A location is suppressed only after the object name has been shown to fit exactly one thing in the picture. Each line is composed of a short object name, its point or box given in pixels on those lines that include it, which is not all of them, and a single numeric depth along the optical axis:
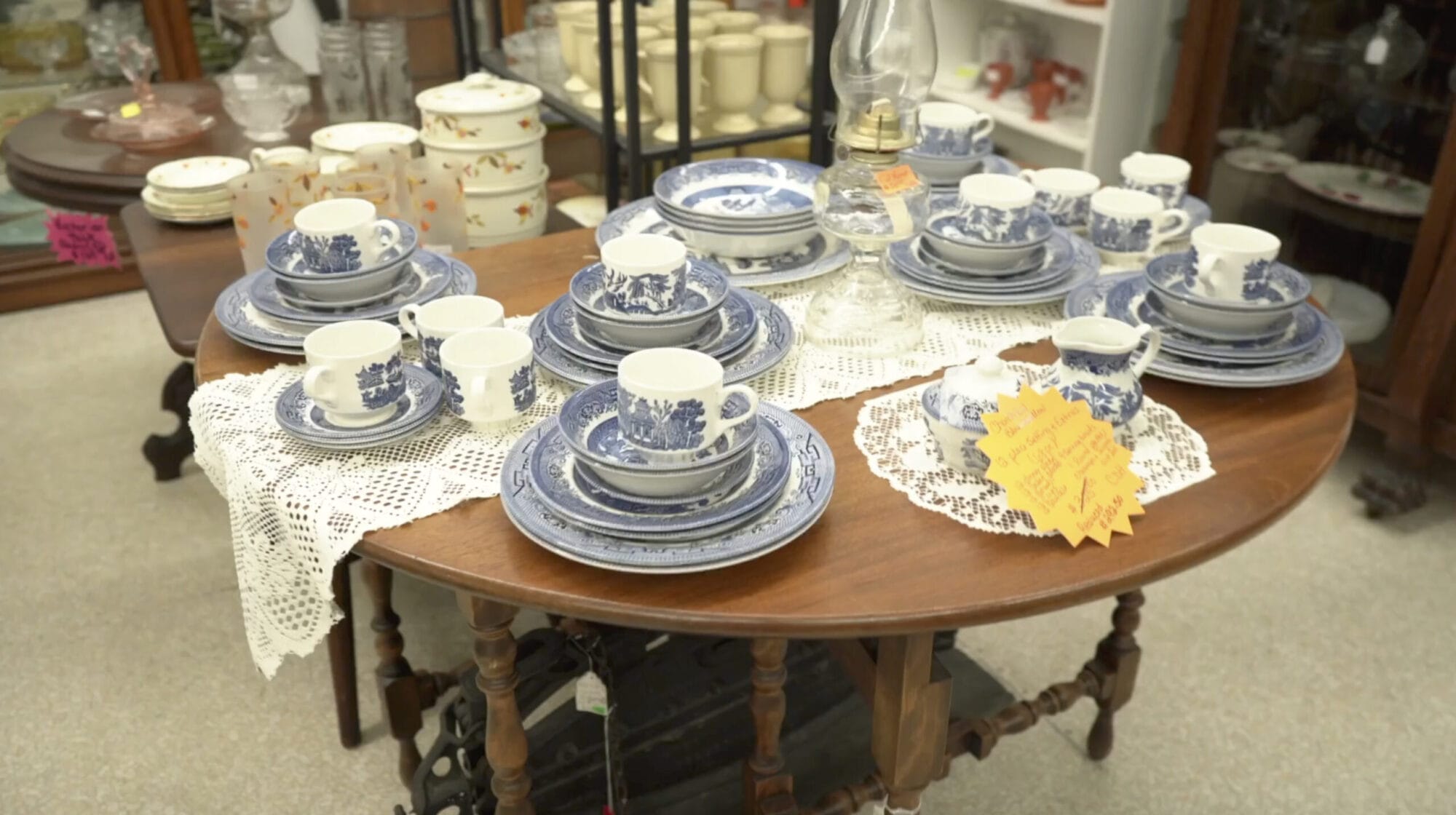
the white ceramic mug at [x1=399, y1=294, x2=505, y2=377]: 1.19
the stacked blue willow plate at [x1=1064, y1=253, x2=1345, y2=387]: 1.20
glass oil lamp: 1.25
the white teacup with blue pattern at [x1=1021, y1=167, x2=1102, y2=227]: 1.55
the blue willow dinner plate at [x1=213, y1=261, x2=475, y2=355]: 1.26
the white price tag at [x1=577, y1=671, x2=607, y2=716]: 1.31
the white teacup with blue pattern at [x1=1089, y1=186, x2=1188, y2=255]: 1.45
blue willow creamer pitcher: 1.07
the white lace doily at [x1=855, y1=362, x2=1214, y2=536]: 1.03
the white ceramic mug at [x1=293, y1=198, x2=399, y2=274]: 1.29
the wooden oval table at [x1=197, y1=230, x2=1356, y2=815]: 0.91
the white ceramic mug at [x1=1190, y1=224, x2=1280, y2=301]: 1.23
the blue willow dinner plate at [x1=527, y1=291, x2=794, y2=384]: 1.19
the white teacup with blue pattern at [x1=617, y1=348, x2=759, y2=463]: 0.96
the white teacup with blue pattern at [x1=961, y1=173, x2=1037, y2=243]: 1.34
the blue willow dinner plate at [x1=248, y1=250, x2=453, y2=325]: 1.29
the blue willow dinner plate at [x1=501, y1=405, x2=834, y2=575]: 0.92
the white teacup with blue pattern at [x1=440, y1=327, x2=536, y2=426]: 1.10
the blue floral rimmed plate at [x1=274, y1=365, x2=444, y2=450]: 1.08
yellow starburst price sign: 0.99
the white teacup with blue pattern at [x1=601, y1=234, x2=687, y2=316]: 1.18
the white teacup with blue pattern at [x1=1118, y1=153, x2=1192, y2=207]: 1.53
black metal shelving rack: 1.85
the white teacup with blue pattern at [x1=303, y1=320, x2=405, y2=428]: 1.08
